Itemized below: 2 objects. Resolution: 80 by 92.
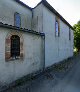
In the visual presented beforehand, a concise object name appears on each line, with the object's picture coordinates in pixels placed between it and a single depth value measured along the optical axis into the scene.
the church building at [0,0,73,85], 3.34
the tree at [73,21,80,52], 16.64
